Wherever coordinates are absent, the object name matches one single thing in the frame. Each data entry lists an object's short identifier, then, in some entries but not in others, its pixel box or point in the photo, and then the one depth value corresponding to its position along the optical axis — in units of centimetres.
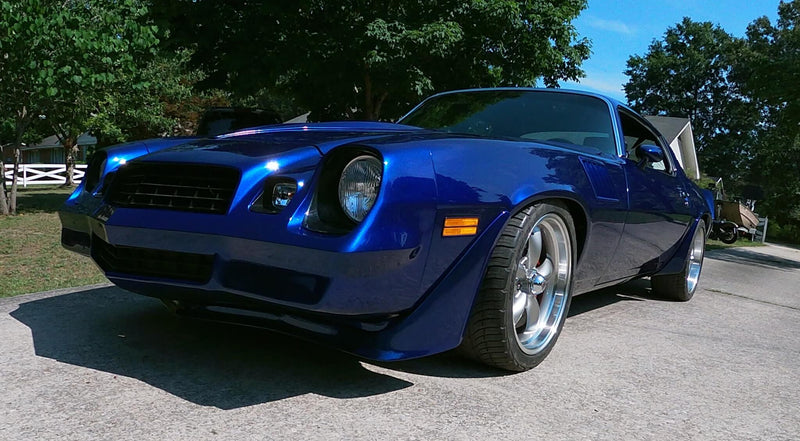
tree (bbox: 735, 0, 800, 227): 1483
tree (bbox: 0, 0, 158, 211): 1011
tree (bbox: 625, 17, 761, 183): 5919
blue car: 229
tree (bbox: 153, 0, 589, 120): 1437
